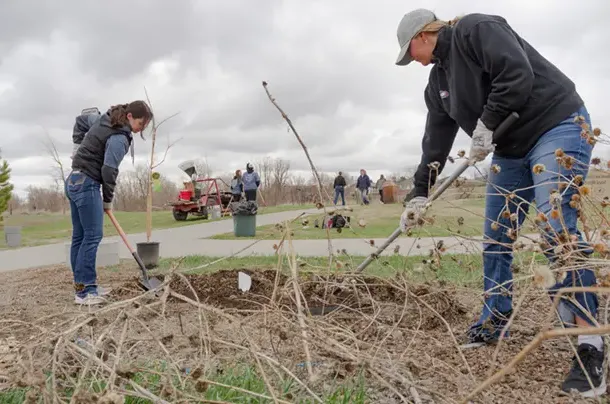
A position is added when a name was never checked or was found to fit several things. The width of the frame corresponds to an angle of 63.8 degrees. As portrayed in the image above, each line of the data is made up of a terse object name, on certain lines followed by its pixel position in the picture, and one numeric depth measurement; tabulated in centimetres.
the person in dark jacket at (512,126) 200
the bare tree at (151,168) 652
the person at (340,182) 1967
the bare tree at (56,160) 781
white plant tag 407
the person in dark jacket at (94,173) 398
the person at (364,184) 2258
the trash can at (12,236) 1155
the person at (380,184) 2362
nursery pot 589
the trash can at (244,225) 981
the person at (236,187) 1770
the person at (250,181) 1518
